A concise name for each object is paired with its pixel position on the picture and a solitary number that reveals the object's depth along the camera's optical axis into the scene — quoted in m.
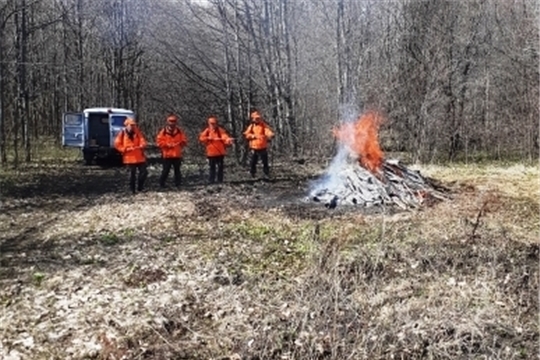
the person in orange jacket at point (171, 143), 16.25
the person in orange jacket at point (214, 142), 16.78
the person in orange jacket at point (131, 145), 15.48
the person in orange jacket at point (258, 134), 17.58
